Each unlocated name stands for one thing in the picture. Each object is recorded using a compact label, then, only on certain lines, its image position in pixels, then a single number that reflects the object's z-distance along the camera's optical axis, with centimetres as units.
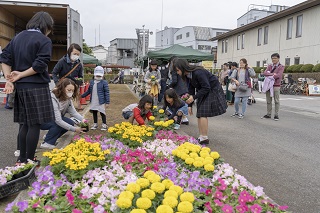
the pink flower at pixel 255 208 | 228
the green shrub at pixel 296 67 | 2070
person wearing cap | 621
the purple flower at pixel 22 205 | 220
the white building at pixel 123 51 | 6500
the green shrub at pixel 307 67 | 1972
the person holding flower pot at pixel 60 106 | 456
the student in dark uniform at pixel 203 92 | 513
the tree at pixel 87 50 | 5516
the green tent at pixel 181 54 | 1304
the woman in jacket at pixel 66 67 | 645
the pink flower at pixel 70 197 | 239
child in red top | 556
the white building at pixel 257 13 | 3847
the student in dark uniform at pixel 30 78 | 336
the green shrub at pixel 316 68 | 1870
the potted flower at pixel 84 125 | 443
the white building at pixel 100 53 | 8652
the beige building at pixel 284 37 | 2078
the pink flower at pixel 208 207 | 232
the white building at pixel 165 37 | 6106
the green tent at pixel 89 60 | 2171
